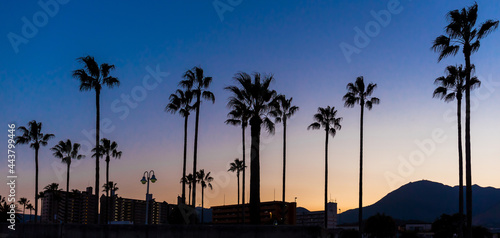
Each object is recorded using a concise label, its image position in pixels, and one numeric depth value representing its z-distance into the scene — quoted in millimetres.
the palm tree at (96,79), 39594
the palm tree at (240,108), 30564
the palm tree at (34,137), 63875
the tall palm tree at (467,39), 28219
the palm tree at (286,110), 60538
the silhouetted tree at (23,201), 178625
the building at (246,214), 146400
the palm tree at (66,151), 79062
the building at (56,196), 115750
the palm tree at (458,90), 38125
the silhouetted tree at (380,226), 146625
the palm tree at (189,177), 115875
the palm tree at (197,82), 44219
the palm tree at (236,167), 104625
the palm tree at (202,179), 122812
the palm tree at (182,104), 46759
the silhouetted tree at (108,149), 76875
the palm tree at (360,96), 50625
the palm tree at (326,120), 58906
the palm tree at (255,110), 27734
